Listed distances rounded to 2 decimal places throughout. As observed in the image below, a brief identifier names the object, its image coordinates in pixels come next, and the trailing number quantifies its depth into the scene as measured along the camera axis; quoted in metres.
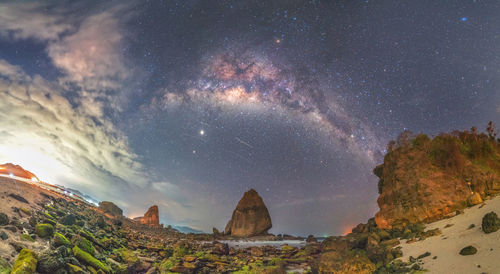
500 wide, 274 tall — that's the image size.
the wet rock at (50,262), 7.22
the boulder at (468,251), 9.58
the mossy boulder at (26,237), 9.21
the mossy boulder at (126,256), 15.29
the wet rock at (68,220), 15.03
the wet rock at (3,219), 9.38
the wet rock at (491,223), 10.48
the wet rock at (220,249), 25.74
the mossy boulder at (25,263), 6.36
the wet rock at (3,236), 8.12
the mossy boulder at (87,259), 10.38
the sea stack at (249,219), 64.38
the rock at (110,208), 59.69
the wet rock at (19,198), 16.19
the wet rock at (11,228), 9.20
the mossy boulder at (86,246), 11.80
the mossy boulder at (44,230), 10.48
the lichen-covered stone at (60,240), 10.07
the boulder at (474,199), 18.98
